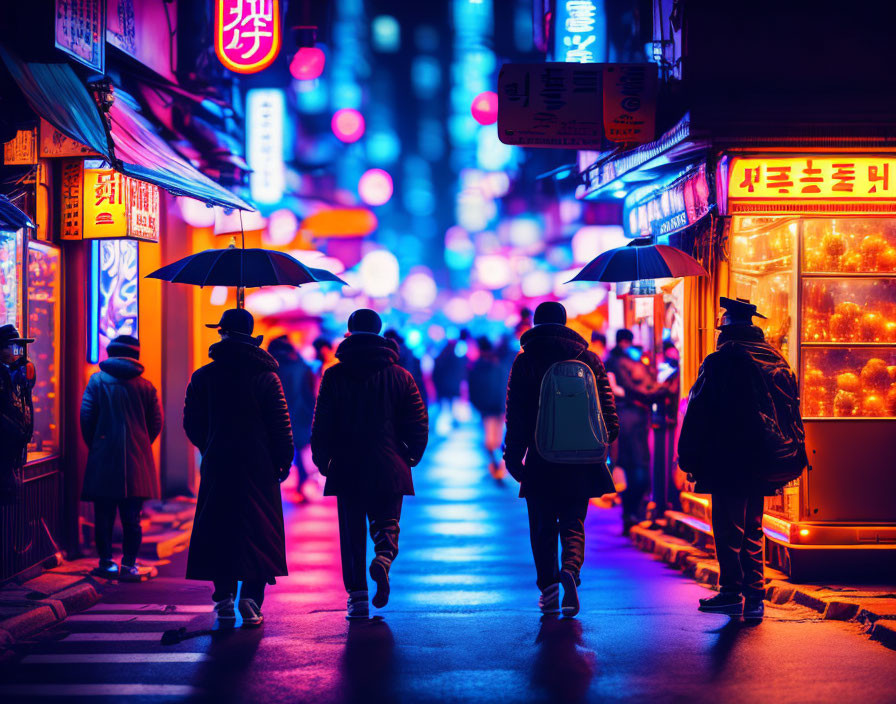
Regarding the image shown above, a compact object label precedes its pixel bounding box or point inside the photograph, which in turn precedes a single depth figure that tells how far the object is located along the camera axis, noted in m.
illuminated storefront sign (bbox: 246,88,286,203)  19.38
